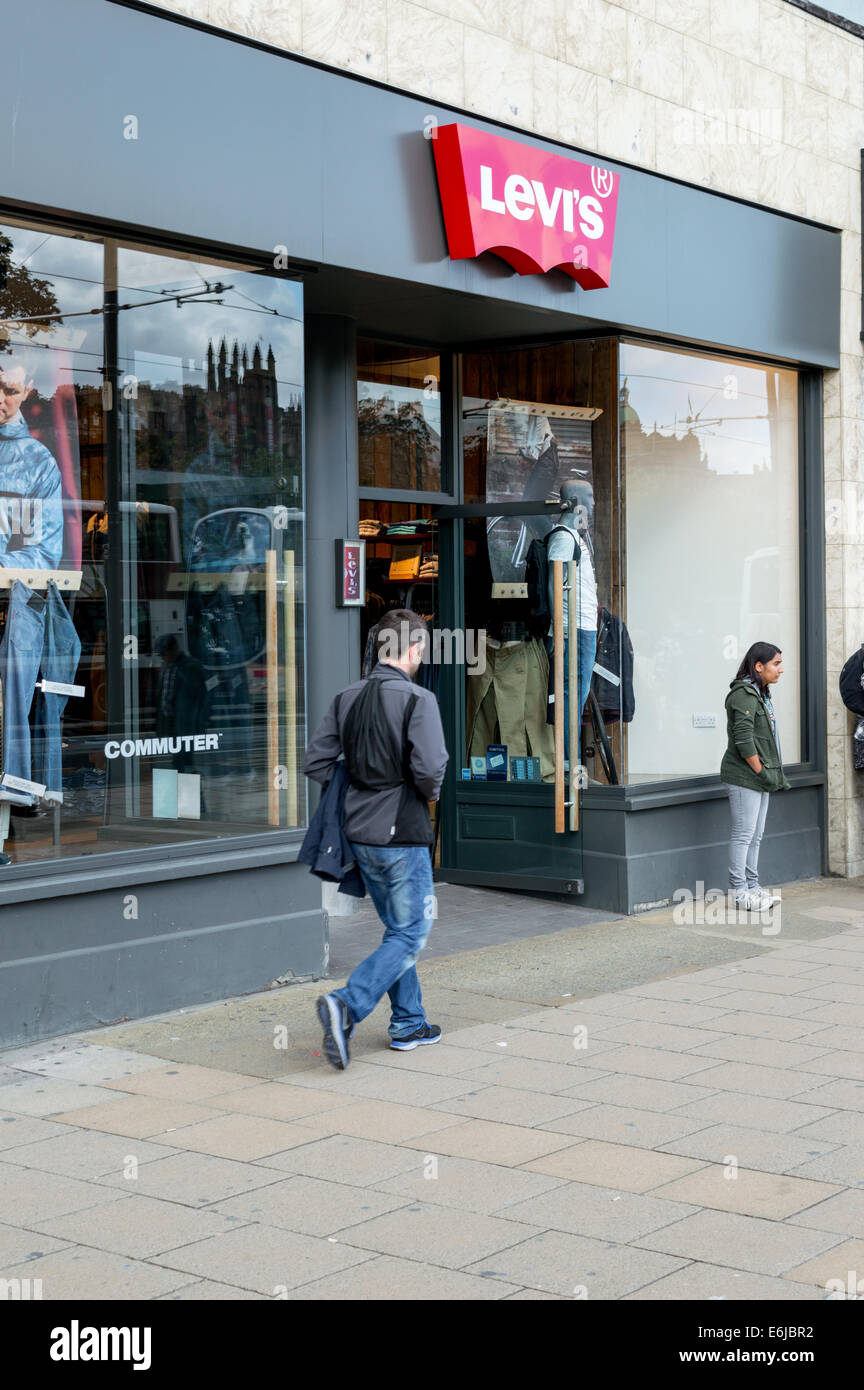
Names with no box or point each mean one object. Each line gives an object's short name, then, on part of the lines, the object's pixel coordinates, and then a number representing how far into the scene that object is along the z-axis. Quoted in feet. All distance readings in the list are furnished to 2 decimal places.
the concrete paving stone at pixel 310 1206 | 15.14
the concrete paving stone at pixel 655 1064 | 20.72
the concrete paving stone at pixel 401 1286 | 13.28
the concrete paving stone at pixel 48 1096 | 19.19
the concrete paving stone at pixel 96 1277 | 13.42
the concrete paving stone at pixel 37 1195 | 15.44
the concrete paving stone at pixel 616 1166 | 16.43
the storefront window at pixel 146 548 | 23.58
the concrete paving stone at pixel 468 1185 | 15.72
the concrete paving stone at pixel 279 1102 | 18.98
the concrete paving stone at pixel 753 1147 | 17.13
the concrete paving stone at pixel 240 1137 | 17.52
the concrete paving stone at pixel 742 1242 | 14.10
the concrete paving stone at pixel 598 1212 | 14.93
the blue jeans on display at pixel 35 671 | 23.48
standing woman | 32.63
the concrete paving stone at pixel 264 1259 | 13.70
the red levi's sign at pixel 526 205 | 27.94
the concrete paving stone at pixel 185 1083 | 19.80
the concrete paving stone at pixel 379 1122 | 18.11
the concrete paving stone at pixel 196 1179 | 16.01
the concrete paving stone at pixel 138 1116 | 18.31
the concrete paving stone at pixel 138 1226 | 14.61
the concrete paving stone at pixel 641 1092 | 19.36
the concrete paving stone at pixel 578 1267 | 13.48
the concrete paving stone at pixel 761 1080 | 19.90
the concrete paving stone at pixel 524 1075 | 20.17
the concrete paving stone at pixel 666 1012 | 23.84
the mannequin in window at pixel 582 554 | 33.60
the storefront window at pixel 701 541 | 35.24
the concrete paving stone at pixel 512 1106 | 18.78
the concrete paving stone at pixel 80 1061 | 20.70
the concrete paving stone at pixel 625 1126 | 17.95
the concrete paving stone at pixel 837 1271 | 13.50
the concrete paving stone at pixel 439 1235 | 14.29
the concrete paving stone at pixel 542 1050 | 21.27
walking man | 20.54
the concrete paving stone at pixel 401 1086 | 19.61
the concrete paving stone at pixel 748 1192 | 15.57
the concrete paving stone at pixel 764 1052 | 21.39
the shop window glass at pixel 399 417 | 33.27
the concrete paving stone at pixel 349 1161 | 16.60
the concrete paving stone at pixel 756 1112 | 18.53
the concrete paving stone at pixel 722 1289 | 13.24
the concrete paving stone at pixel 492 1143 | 17.31
